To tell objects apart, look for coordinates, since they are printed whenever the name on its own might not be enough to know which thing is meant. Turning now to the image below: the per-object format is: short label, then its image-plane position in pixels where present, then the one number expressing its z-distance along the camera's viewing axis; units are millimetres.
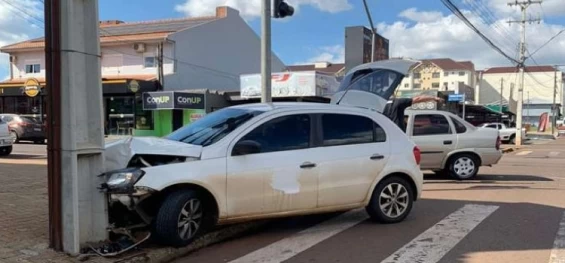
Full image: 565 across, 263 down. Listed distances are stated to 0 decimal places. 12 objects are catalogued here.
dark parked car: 25672
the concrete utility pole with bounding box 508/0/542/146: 33938
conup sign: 28281
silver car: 12312
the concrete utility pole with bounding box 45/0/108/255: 5246
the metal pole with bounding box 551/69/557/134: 66938
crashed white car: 5688
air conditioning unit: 31781
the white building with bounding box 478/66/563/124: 112094
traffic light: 9484
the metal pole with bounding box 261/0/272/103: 9461
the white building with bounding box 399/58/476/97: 113375
